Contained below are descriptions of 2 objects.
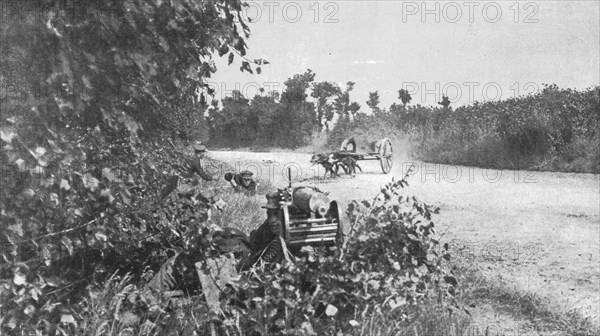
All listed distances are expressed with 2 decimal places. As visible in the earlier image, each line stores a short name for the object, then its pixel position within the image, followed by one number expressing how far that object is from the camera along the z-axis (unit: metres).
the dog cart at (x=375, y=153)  13.48
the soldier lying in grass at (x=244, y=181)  9.90
